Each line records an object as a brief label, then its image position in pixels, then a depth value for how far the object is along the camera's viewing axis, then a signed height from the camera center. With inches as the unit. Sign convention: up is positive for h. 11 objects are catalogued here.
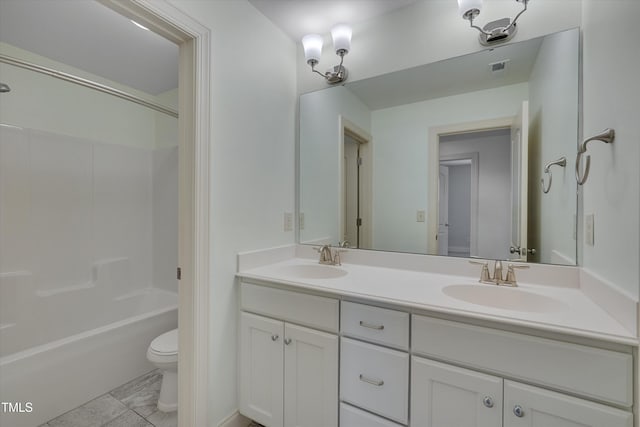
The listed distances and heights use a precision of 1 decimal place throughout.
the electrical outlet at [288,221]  73.4 -3.0
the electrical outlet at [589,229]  41.4 -3.0
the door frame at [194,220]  50.1 -1.9
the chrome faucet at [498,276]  48.7 -12.1
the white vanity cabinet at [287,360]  46.9 -28.3
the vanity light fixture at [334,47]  63.6 +39.7
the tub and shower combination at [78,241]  64.5 -10.5
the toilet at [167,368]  62.0 -36.6
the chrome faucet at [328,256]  67.2 -11.6
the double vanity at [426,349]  30.8 -19.7
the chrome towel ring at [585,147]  34.5 +8.9
